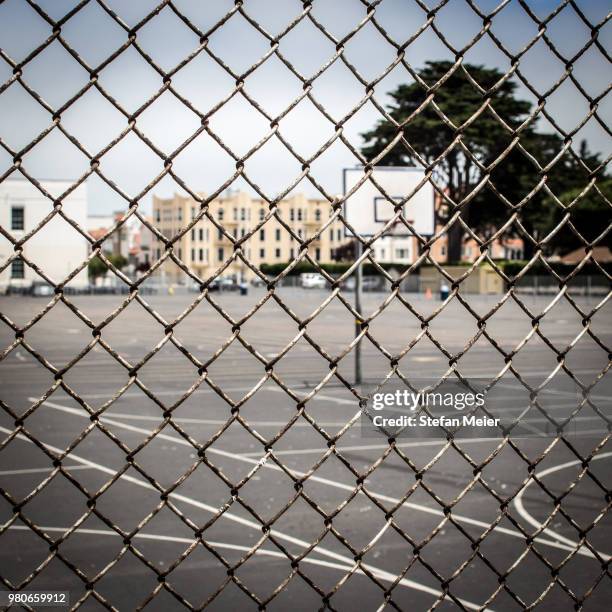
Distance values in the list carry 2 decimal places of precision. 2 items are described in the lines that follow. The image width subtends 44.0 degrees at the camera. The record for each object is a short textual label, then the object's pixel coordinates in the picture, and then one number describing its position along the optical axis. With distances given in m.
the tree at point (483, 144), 34.50
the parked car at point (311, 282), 64.06
